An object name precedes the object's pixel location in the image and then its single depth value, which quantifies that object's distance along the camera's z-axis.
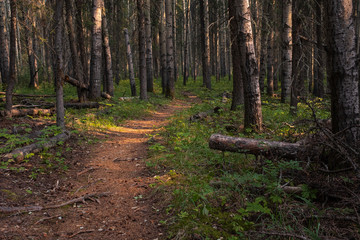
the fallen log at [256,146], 4.50
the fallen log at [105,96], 13.56
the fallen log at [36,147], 5.46
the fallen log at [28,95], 11.99
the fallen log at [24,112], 8.82
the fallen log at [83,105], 11.15
